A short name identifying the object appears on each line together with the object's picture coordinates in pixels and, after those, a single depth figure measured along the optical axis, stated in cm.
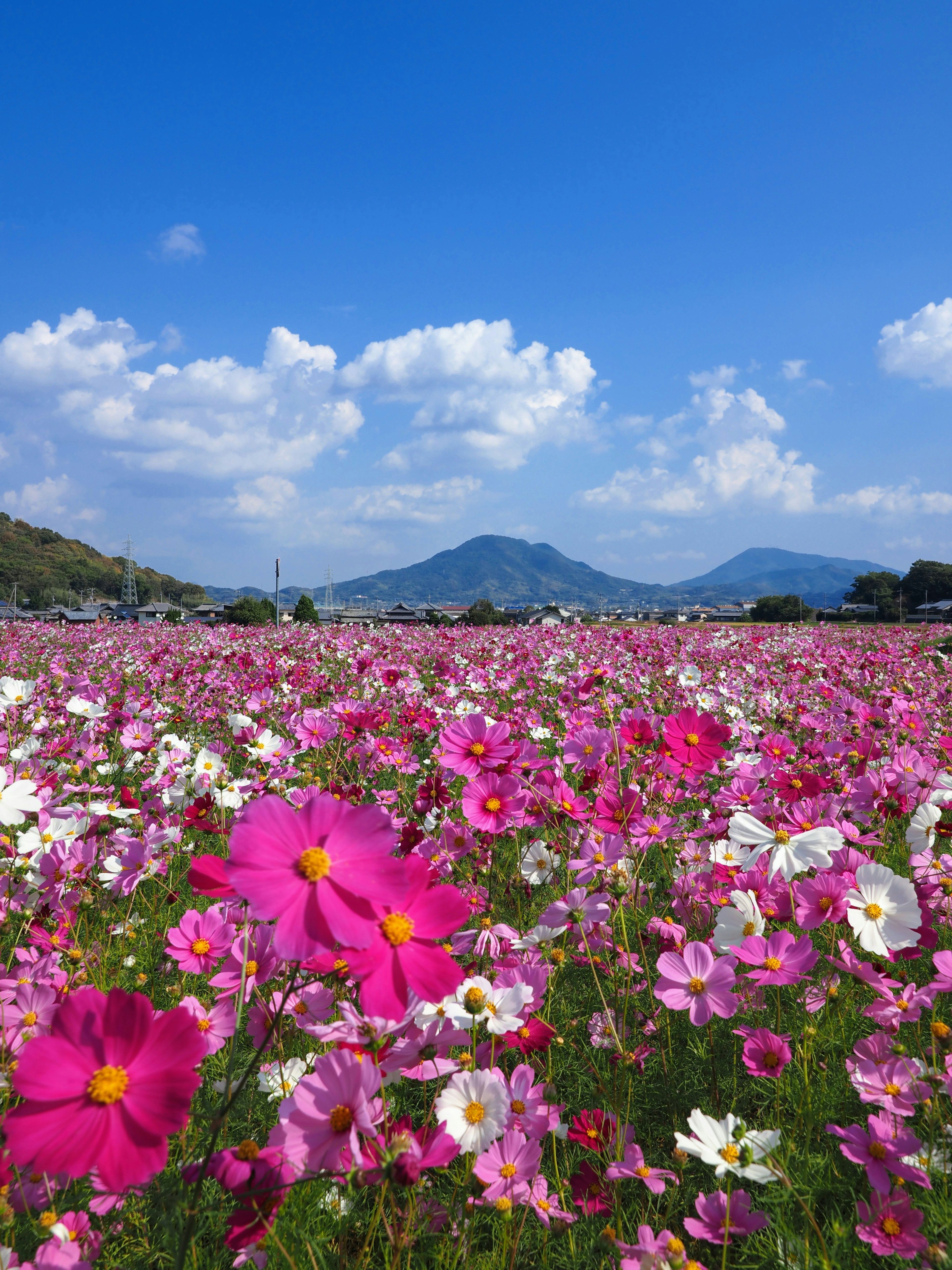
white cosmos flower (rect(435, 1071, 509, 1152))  93
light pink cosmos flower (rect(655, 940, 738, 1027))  125
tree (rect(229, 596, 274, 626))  2947
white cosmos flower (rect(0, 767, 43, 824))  113
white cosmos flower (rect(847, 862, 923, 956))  116
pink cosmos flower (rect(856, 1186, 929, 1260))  97
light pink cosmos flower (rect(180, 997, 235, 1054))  118
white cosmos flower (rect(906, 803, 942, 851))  165
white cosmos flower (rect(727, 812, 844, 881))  118
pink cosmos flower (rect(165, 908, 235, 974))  134
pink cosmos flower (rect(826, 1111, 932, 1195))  104
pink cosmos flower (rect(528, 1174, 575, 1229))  103
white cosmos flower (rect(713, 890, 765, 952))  128
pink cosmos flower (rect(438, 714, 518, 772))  137
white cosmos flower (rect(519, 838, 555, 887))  185
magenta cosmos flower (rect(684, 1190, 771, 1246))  103
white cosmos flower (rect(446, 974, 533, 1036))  97
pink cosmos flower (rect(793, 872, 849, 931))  134
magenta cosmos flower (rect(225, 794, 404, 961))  62
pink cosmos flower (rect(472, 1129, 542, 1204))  95
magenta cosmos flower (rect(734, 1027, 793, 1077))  127
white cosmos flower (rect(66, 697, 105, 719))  269
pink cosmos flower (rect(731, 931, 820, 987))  122
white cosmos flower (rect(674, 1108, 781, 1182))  93
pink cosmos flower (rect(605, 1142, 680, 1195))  106
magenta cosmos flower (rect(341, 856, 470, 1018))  64
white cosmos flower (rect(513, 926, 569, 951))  142
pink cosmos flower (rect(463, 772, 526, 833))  148
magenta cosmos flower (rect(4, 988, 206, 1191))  56
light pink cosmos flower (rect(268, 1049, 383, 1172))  77
